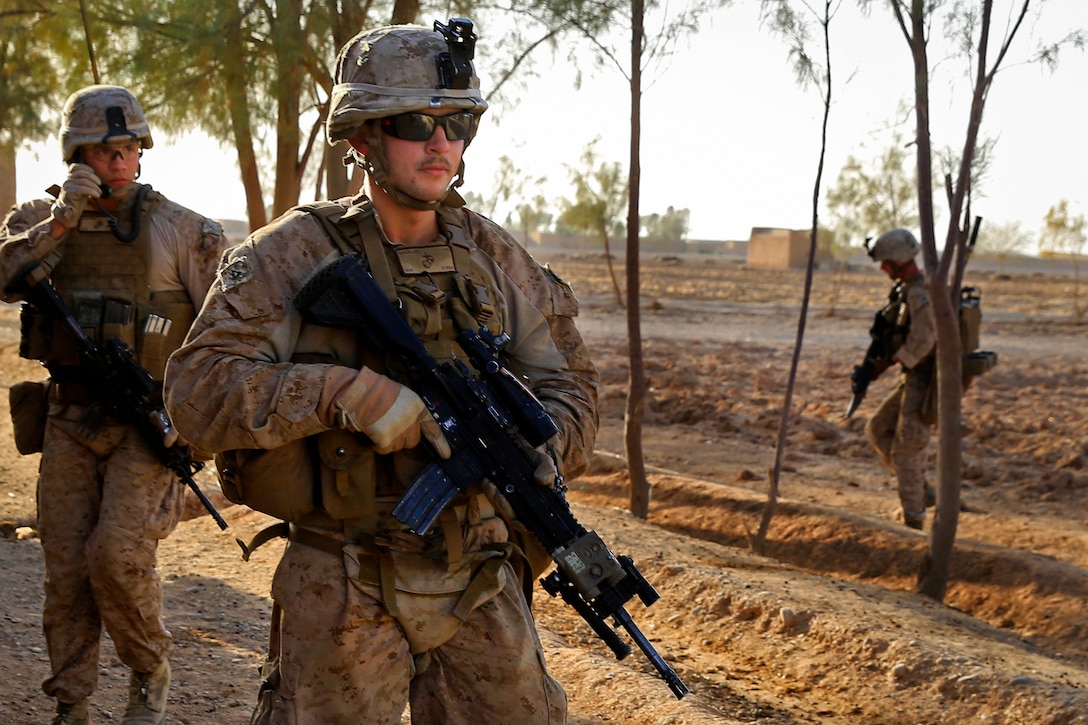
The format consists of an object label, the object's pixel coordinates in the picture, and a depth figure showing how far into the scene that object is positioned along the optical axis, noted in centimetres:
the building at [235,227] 8378
